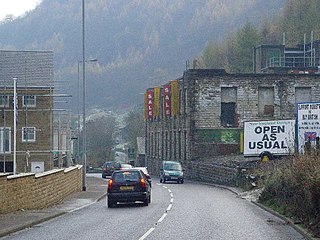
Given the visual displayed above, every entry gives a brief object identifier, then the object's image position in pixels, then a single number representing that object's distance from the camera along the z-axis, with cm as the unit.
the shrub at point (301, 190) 1664
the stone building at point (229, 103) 6556
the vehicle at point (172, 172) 5594
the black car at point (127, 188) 2836
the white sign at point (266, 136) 4750
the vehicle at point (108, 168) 6368
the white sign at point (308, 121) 2814
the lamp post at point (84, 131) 3992
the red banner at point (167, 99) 7538
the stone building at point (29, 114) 5278
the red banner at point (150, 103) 8512
